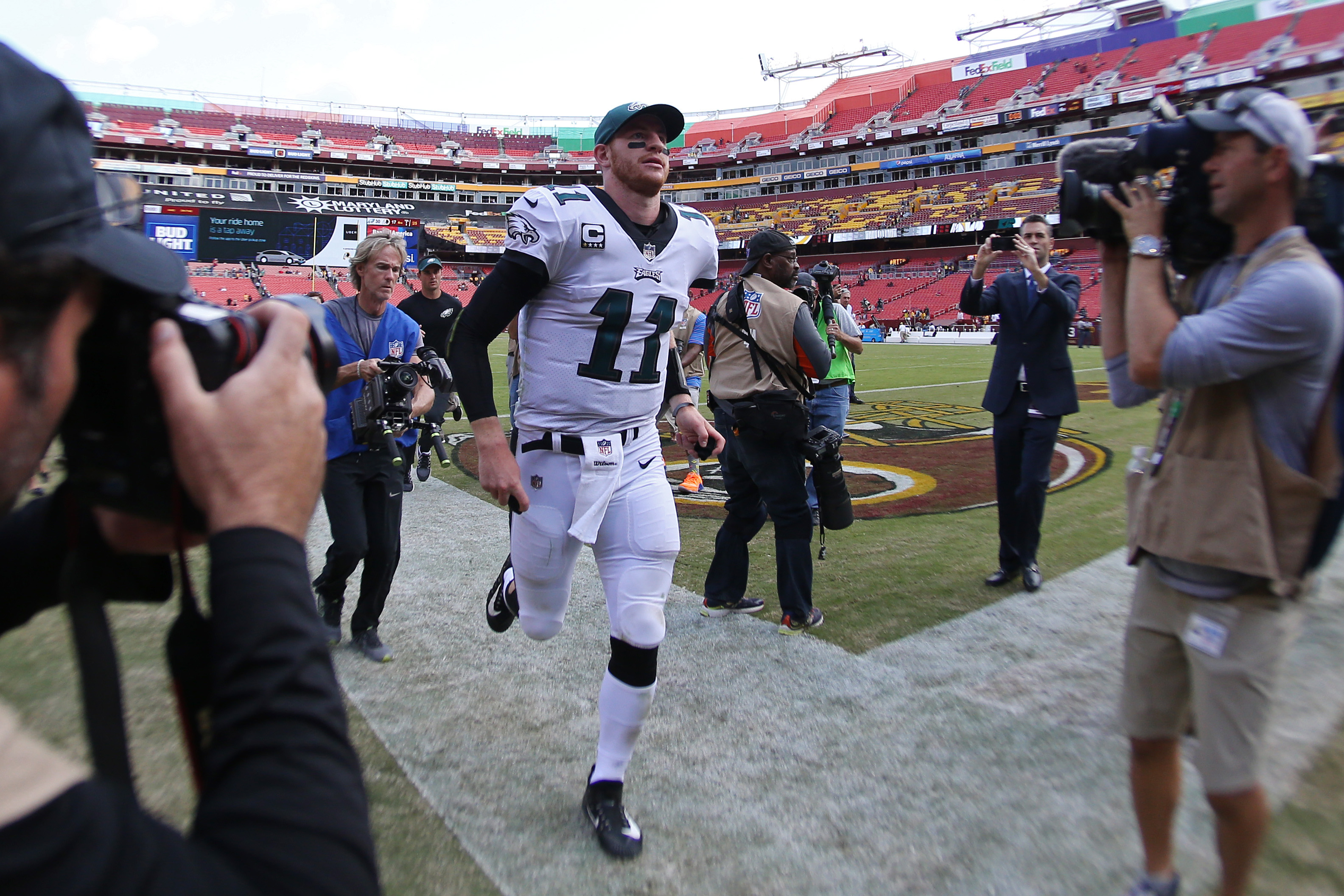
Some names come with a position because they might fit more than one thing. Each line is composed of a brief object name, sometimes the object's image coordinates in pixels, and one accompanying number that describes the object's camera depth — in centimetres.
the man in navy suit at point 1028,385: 473
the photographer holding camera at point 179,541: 64
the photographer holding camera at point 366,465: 378
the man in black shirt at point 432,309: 718
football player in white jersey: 261
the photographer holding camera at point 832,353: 649
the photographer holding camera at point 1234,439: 178
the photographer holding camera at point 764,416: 415
